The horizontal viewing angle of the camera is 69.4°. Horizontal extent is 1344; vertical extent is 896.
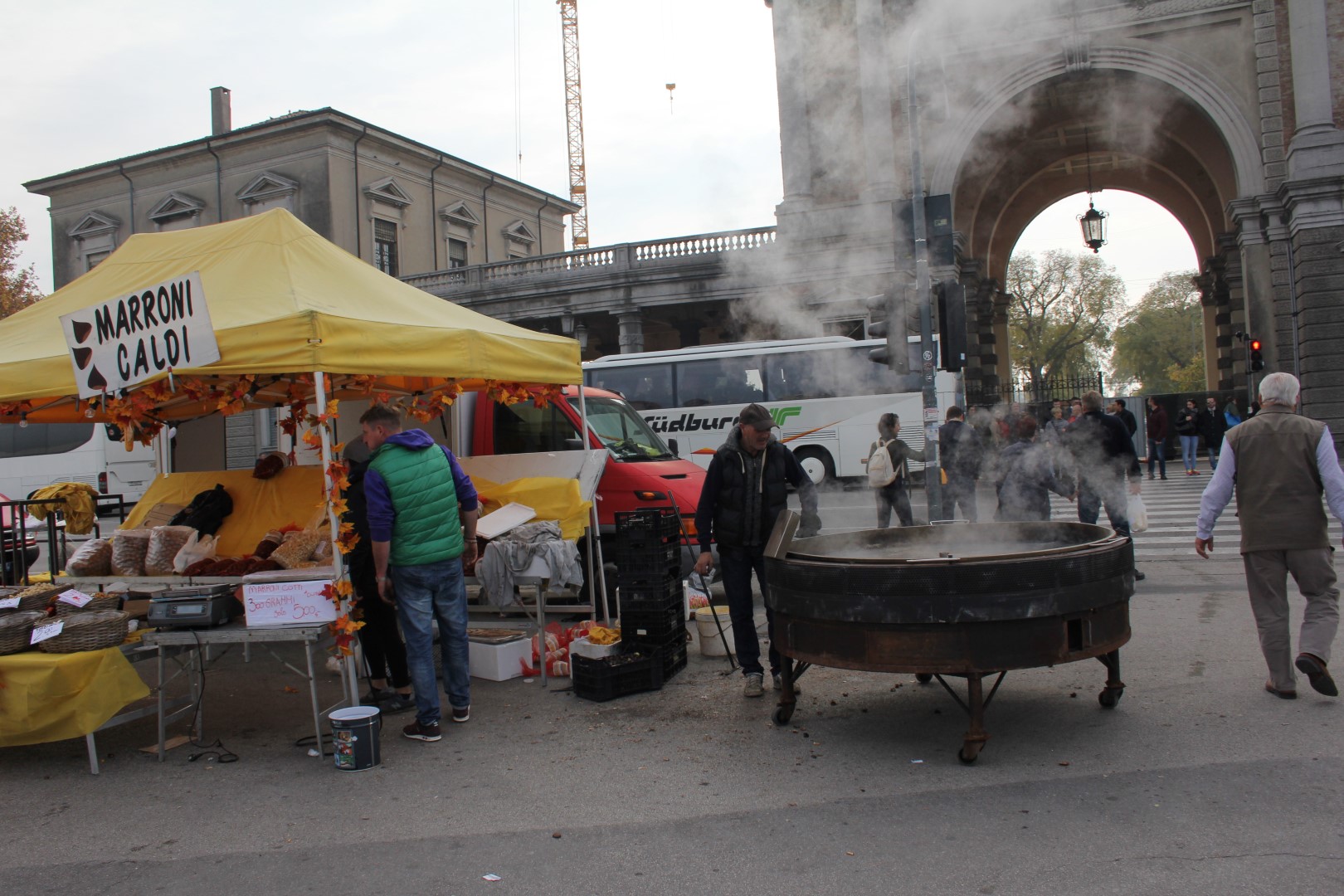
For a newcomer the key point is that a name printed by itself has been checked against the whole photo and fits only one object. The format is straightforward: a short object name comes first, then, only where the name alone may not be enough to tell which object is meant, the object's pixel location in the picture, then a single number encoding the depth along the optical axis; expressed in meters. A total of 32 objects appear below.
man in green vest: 5.34
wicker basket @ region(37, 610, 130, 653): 5.09
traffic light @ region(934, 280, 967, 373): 10.50
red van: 9.68
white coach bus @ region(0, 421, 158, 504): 18.19
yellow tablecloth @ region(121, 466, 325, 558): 8.34
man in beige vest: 5.23
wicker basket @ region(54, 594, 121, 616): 5.67
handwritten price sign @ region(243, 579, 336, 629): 5.30
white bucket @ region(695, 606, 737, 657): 7.11
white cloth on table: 6.64
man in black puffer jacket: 5.98
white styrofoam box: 6.78
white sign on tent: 5.70
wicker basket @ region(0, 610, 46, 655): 5.11
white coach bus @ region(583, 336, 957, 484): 19.44
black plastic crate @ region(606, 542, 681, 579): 6.50
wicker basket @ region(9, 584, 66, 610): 5.52
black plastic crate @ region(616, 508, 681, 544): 6.53
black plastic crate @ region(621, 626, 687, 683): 6.42
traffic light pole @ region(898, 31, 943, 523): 10.87
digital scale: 5.29
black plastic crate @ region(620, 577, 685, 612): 6.45
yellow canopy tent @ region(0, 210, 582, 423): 5.56
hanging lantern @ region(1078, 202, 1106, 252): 22.41
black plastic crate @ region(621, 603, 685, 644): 6.46
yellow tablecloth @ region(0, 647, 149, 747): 4.99
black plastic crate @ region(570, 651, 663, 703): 6.07
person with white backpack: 11.19
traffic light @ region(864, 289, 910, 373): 11.27
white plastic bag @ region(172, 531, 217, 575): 7.52
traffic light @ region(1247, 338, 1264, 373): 21.62
